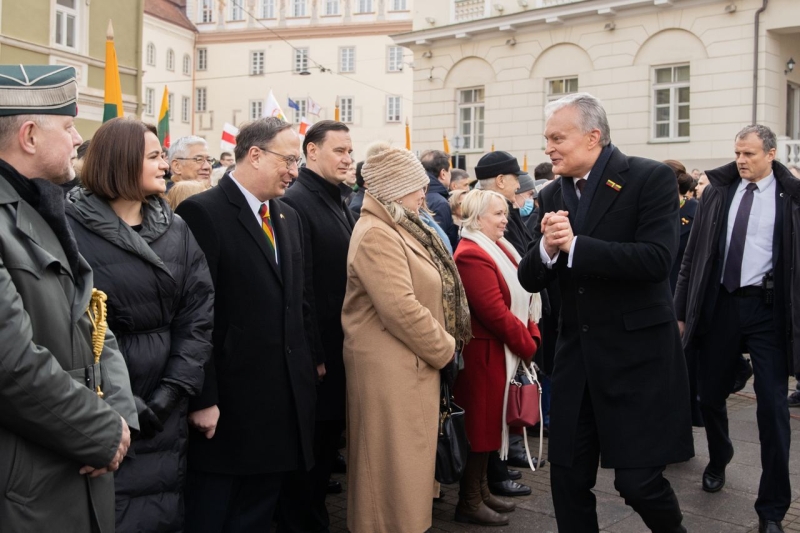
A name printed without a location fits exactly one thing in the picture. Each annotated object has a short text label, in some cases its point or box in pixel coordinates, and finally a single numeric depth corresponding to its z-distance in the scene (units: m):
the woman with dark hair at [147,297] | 3.35
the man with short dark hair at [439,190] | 7.68
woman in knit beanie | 4.36
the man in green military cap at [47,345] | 2.37
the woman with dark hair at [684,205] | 7.79
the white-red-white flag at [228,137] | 12.64
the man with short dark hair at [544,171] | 11.12
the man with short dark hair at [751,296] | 5.03
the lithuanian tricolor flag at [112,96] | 7.84
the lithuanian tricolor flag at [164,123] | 10.74
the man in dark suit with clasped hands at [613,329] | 3.91
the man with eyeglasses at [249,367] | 3.99
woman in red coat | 5.18
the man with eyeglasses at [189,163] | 6.47
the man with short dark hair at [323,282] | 4.76
